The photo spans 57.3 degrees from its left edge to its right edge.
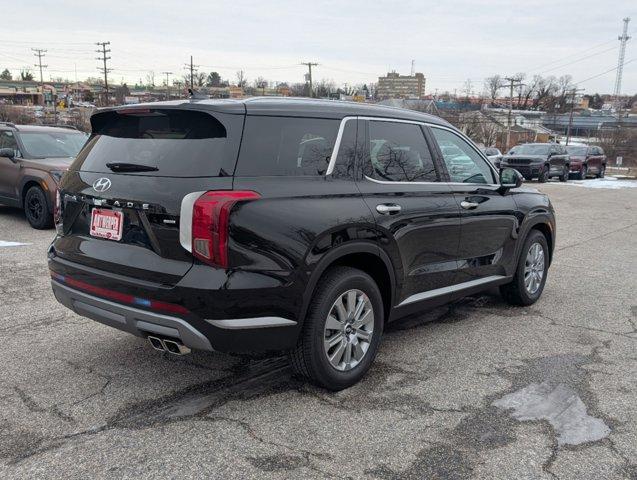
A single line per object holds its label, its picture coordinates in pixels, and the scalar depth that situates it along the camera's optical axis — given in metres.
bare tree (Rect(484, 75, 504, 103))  119.31
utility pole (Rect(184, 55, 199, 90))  76.54
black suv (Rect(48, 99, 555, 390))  3.12
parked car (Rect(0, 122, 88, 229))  9.22
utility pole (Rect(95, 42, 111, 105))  87.25
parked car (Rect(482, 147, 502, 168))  26.82
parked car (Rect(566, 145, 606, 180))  28.27
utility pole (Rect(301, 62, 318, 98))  73.94
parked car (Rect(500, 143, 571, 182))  25.34
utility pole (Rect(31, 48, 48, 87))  112.31
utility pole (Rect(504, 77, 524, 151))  75.81
